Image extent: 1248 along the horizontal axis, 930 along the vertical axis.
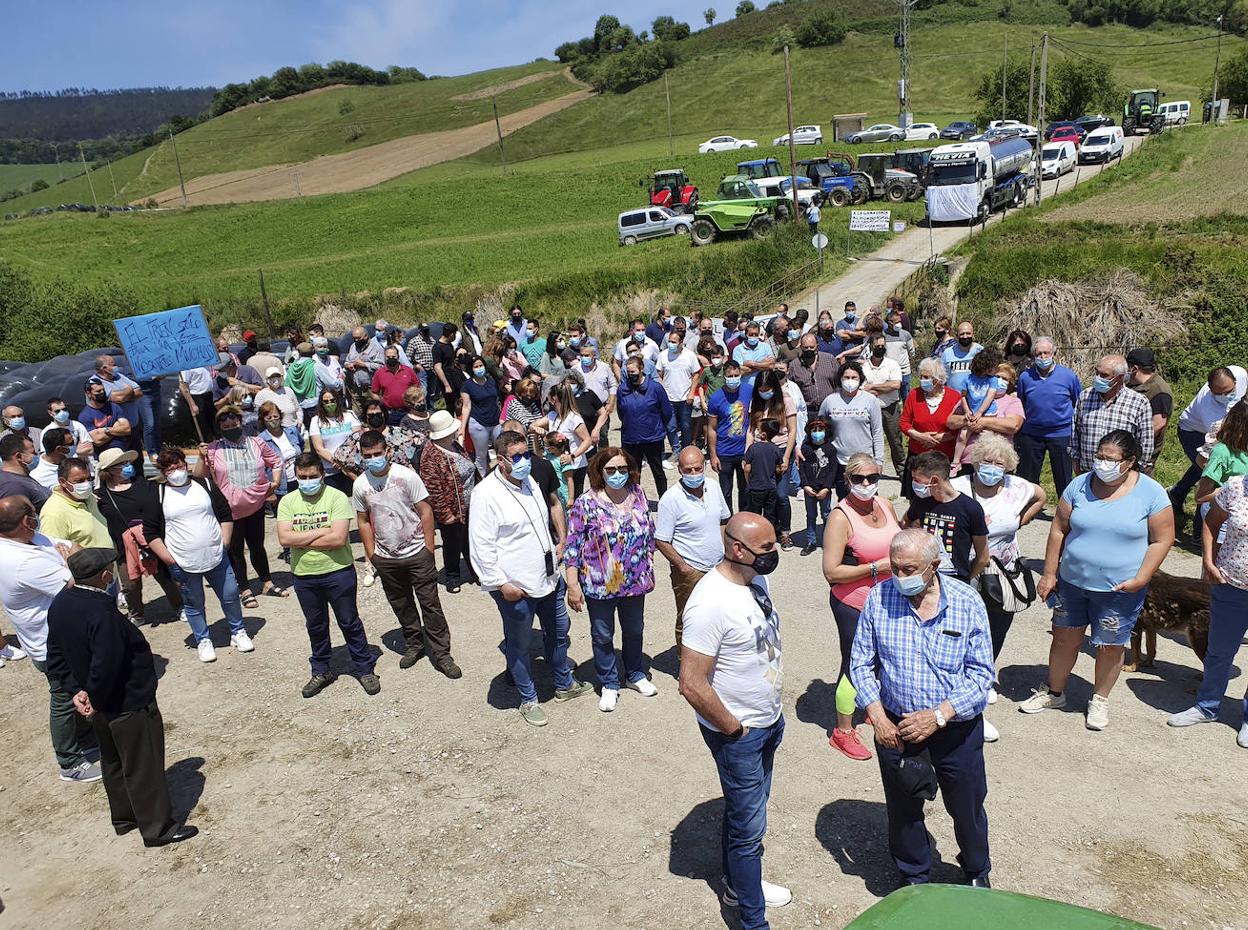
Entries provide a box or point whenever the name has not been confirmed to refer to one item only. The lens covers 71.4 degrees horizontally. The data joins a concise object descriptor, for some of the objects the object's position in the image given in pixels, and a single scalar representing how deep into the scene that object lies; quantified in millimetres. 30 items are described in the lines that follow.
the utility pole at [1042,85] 28859
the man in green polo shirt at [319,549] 6059
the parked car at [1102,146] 36438
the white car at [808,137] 56781
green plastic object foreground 2562
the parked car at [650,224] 32594
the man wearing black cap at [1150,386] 7145
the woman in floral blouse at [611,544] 5637
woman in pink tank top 4973
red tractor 34594
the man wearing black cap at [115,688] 4684
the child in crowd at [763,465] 7723
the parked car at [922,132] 52906
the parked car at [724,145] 58969
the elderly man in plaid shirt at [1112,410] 6781
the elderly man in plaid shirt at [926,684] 3717
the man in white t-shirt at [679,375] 10945
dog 5727
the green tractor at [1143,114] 46281
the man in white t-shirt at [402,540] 6309
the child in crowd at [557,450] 8078
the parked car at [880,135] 53812
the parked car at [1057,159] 34531
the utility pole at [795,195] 26656
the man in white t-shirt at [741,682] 3648
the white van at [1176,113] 49000
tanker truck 27047
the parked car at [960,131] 50344
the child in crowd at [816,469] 8062
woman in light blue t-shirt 4953
